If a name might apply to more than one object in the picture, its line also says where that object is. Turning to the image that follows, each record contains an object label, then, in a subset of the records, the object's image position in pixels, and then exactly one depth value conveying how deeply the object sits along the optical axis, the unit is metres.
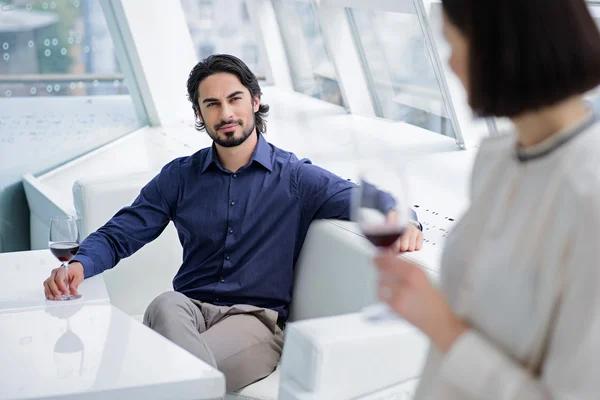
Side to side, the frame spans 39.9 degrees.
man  2.63
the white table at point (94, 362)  1.77
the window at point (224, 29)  11.45
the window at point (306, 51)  10.48
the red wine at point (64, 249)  2.37
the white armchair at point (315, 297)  2.04
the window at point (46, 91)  5.00
